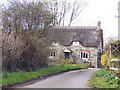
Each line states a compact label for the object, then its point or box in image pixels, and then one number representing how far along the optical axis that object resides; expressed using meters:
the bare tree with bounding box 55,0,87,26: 39.26
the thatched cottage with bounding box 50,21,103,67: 30.53
